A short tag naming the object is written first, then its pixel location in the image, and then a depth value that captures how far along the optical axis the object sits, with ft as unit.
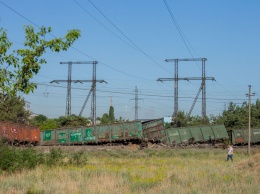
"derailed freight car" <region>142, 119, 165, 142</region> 135.44
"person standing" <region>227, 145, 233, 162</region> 90.97
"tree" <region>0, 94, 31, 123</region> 208.39
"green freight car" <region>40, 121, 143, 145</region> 133.80
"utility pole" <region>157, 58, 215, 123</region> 210.18
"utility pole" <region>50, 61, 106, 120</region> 198.90
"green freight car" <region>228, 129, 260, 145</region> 161.79
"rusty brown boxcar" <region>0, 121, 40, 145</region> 116.79
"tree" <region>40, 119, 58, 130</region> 245.71
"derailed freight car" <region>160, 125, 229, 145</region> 142.00
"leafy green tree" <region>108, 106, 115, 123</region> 524.11
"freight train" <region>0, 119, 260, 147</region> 133.69
